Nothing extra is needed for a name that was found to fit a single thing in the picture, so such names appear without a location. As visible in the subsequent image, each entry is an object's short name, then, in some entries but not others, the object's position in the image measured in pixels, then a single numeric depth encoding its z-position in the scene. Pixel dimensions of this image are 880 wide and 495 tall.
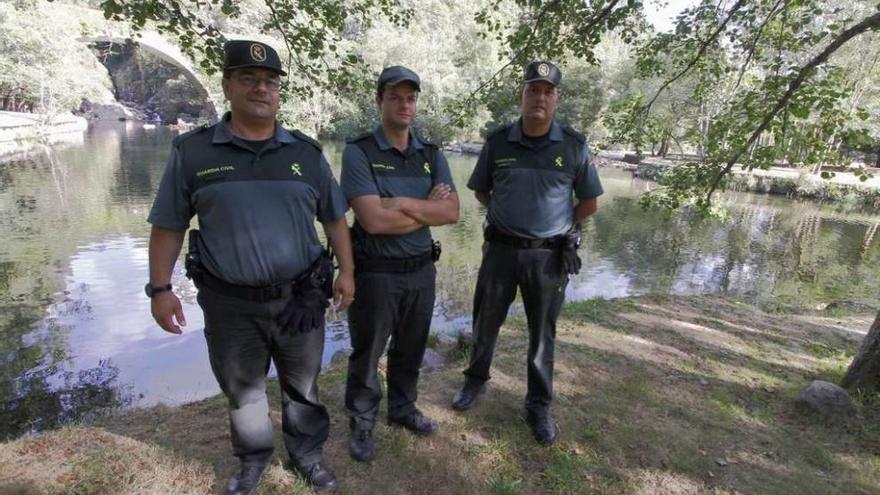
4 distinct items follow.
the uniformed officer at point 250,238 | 2.21
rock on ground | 3.68
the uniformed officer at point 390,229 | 2.64
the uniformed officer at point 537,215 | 3.01
